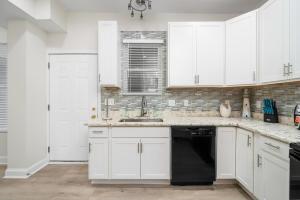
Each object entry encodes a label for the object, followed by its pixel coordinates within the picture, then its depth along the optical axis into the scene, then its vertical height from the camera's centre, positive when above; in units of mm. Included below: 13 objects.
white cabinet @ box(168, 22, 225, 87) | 3215 +712
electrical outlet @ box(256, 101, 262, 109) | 3218 -109
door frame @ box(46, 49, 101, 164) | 3660 +786
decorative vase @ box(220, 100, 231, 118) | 3461 -189
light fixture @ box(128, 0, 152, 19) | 3272 +1533
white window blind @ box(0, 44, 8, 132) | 3746 +114
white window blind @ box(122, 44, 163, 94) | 3576 +504
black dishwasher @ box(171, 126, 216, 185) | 2740 -759
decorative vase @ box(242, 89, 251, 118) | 3389 -166
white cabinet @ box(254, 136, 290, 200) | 1722 -681
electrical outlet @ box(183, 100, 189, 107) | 3593 -91
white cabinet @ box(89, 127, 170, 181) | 2775 -759
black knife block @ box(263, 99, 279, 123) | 2730 -177
